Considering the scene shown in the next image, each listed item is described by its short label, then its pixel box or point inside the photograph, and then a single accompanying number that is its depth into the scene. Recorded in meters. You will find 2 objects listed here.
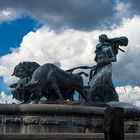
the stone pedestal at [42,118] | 12.18
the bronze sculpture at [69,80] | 14.32
